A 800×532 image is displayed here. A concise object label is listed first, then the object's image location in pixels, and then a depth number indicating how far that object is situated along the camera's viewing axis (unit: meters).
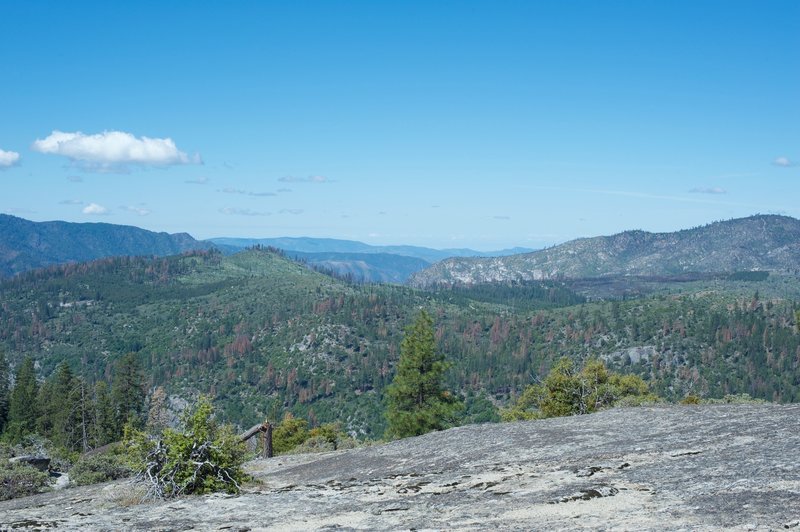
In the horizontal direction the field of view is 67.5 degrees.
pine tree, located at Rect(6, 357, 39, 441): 100.44
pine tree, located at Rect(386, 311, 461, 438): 49.44
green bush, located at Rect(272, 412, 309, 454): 72.15
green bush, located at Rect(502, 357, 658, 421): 54.97
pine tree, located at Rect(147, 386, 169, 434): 109.26
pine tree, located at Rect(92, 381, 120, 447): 100.50
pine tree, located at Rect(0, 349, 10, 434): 106.81
